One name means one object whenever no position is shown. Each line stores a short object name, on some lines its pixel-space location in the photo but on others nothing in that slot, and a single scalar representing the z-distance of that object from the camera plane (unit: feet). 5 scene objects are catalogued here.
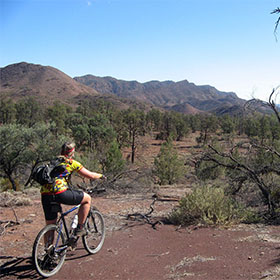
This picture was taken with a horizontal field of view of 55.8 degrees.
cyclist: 11.79
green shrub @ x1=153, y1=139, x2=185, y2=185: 59.82
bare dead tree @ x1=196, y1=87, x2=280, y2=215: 20.59
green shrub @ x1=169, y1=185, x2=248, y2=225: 18.38
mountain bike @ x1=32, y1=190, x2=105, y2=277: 11.62
